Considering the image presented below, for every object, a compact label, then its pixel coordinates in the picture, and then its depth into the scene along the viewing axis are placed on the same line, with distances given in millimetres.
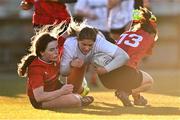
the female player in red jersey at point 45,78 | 15016
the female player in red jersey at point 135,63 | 15672
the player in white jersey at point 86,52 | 15086
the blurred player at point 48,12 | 17609
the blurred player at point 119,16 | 22594
